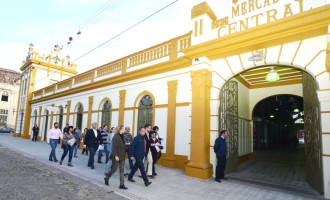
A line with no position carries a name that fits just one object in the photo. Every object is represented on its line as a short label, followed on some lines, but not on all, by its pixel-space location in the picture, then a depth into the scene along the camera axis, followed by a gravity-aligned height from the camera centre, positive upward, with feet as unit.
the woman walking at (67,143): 26.59 -3.12
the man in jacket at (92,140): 25.17 -2.64
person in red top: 22.39 -2.80
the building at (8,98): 124.98 +11.75
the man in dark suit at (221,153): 21.53 -3.10
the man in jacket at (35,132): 62.86 -4.35
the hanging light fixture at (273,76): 23.53 +5.68
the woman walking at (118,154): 17.43 -2.98
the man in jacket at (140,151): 18.48 -2.76
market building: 17.61 +6.04
